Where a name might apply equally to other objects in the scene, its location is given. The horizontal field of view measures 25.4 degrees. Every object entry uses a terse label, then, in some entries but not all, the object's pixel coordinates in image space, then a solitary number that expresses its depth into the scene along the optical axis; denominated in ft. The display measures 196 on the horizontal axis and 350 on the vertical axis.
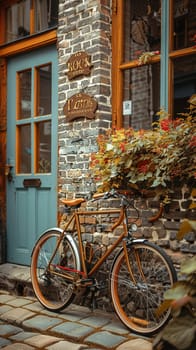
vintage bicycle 10.80
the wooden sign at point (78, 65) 13.73
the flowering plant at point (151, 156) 10.73
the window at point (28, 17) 15.70
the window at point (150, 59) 12.30
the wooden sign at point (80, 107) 13.51
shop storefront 12.57
